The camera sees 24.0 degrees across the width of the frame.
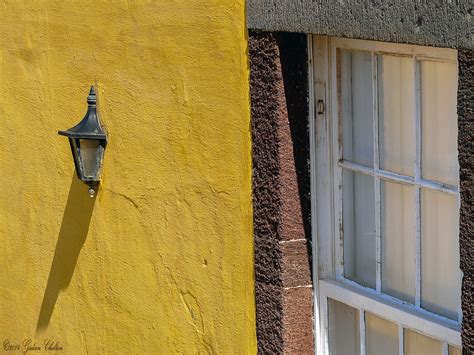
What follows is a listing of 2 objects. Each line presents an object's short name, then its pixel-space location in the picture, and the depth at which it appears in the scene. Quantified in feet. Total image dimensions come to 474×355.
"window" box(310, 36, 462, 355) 13.16
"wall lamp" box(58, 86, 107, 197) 18.60
